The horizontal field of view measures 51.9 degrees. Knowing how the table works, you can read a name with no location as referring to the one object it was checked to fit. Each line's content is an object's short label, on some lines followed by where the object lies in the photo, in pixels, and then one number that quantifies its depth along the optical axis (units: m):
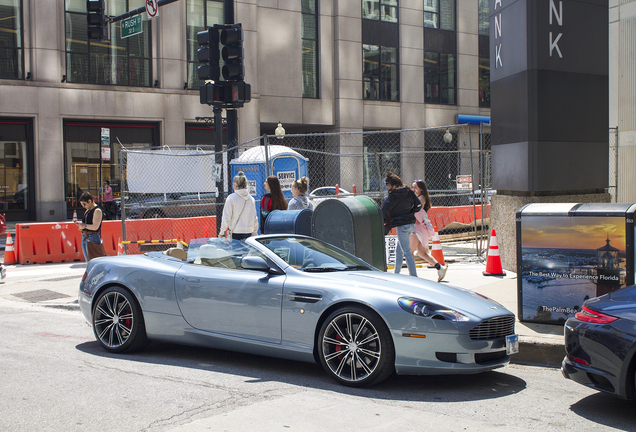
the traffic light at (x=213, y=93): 12.25
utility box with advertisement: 6.36
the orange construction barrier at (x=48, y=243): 14.51
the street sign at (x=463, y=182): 26.05
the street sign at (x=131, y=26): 16.23
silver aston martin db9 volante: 5.12
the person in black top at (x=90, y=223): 11.03
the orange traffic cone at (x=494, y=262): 10.38
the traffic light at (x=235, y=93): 12.21
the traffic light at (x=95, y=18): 15.37
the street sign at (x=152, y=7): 15.19
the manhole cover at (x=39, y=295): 9.95
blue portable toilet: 18.12
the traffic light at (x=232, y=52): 12.25
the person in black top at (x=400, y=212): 9.56
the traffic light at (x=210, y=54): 12.18
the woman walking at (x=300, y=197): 10.57
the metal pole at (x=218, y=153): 12.74
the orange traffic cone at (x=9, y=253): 14.43
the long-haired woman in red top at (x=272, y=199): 10.48
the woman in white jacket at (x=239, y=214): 9.80
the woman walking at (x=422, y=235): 10.38
